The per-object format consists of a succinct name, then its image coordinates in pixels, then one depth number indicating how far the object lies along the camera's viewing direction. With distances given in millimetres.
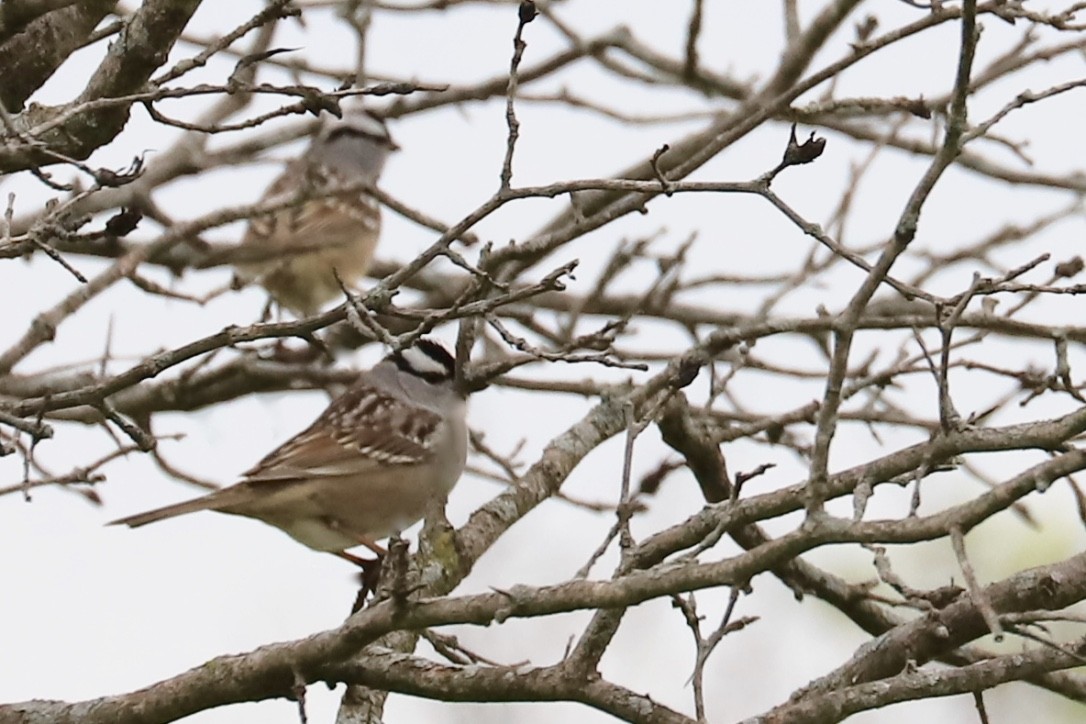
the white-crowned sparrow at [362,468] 11422
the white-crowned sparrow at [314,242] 14258
